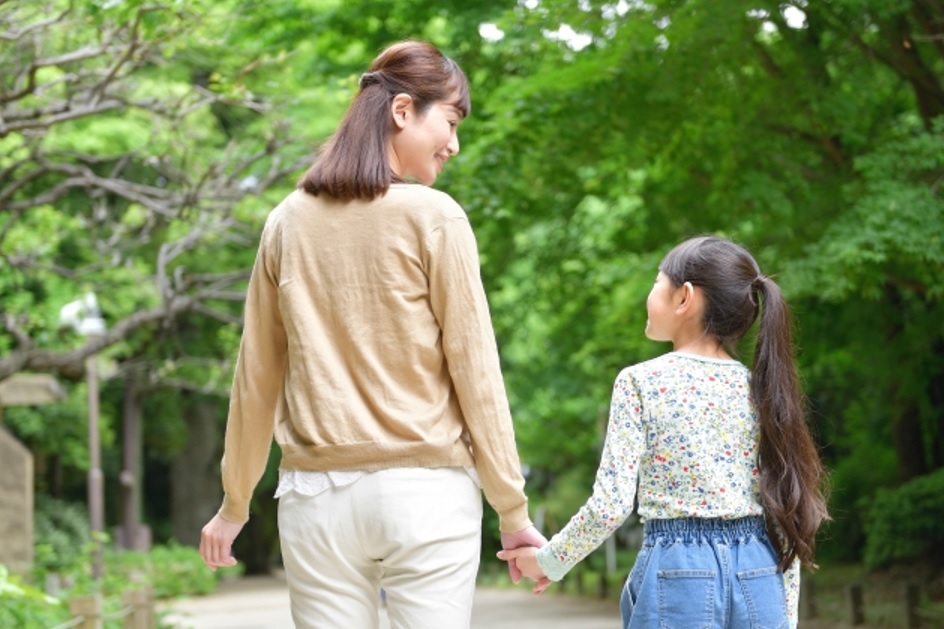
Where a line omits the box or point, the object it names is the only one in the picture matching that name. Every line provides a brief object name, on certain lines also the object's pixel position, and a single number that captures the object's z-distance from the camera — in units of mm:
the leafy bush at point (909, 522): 18406
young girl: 3516
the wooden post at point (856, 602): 16344
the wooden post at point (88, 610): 8625
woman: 3117
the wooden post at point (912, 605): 14906
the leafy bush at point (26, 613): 9625
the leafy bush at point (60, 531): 24906
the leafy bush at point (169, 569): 26719
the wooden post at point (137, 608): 10719
